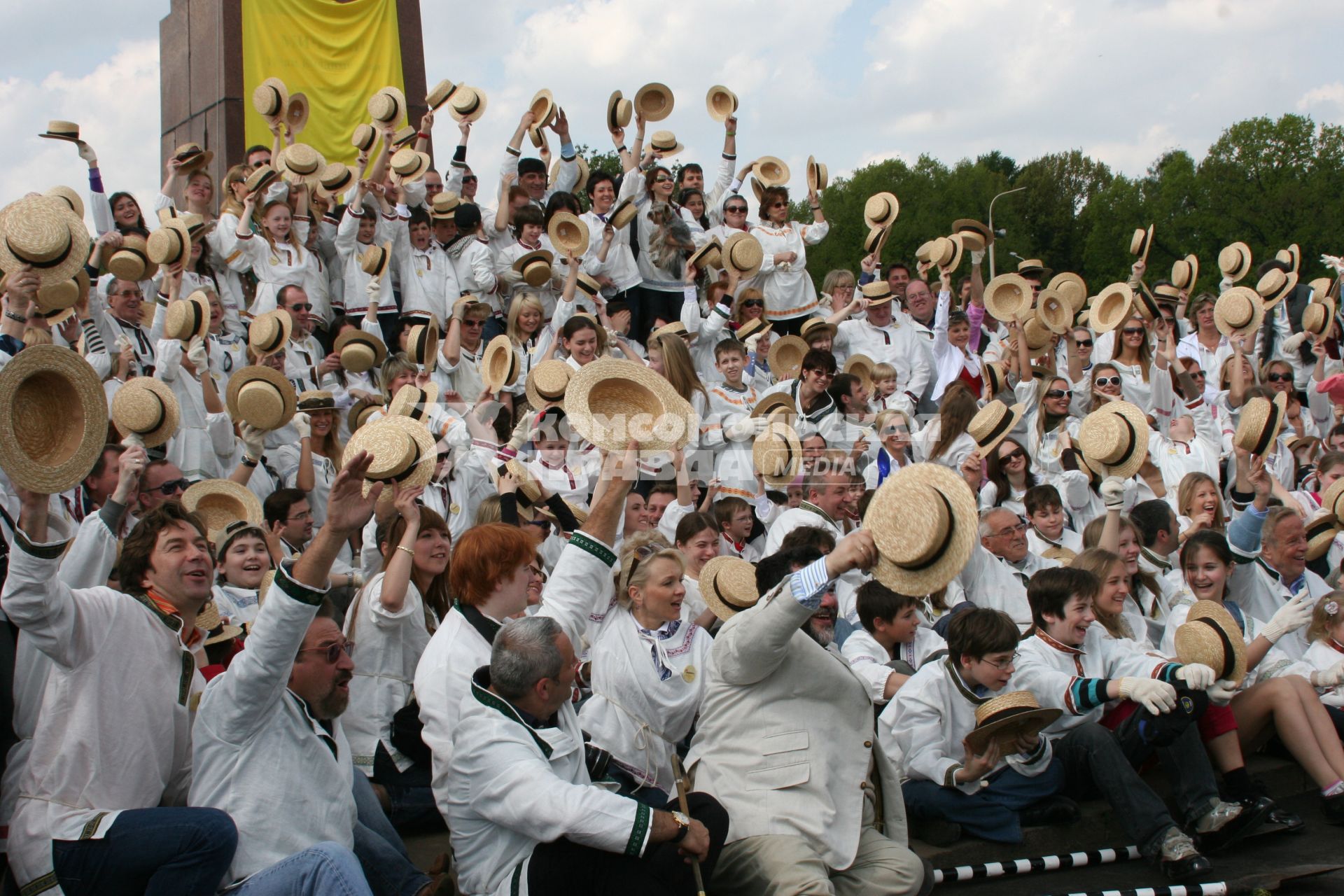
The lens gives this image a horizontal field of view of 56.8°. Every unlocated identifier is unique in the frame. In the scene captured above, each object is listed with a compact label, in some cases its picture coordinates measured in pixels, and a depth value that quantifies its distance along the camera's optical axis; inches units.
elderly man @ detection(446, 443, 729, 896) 155.6
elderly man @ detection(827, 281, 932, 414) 514.9
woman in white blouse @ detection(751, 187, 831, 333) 558.9
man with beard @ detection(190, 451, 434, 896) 148.6
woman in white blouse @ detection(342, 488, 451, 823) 220.5
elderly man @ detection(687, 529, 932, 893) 176.2
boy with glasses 221.0
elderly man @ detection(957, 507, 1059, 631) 292.4
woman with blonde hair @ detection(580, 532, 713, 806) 205.2
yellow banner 577.9
